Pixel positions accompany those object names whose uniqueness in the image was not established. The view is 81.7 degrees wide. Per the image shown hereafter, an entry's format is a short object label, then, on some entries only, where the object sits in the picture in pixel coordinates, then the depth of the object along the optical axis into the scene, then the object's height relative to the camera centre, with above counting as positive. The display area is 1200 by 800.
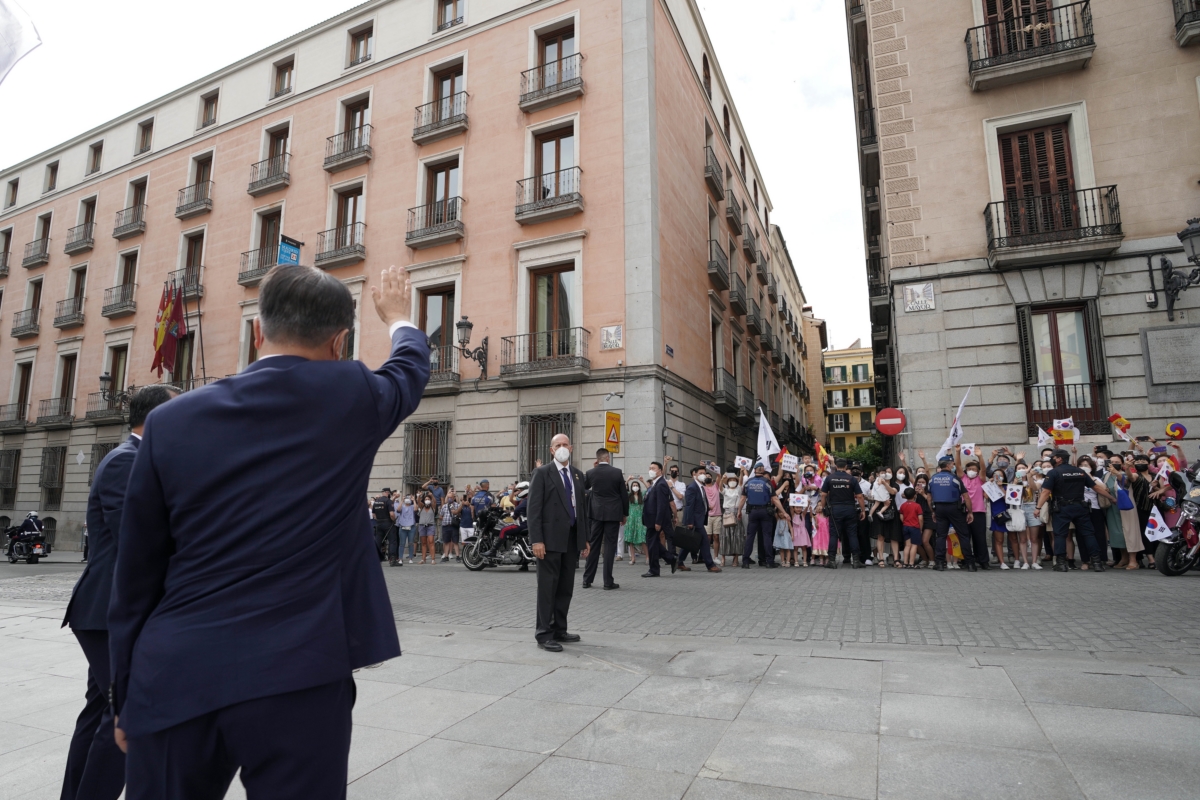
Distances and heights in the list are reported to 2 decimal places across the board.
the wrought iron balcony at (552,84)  19.41 +11.95
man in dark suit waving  1.44 -0.18
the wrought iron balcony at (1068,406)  14.21 +1.96
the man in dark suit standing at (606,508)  9.69 -0.06
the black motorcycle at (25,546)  19.69 -1.15
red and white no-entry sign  14.09 +1.64
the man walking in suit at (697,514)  12.16 -0.19
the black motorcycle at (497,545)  13.28 -0.79
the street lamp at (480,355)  19.06 +4.08
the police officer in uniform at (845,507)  12.32 -0.08
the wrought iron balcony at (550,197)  18.75 +8.47
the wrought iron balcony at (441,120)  20.80 +11.69
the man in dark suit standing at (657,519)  11.67 -0.26
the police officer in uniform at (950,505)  11.19 -0.05
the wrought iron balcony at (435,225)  20.11 +8.24
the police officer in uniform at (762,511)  12.82 -0.15
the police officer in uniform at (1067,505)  10.62 -0.05
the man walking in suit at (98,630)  2.48 -0.48
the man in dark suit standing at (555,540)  5.98 -0.32
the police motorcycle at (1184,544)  9.44 -0.59
